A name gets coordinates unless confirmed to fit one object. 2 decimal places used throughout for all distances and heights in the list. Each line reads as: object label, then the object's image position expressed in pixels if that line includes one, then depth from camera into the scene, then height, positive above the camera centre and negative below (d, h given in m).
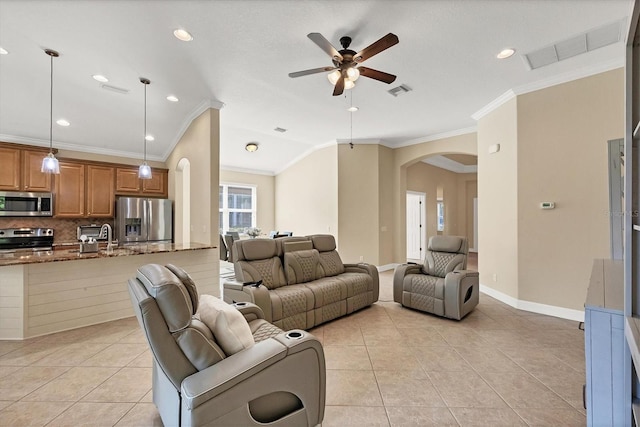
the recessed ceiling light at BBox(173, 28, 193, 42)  2.55 +1.73
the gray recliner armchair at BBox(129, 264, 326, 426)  1.26 -0.72
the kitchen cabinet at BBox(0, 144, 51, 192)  4.54 +0.81
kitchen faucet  3.73 -0.33
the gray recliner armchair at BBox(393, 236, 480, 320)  3.44 -0.85
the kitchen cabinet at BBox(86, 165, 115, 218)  5.21 +0.53
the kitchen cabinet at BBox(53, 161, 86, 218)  4.91 +0.51
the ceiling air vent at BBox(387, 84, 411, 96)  3.77 +1.78
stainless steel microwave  4.48 +0.26
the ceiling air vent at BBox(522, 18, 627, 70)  2.62 +1.77
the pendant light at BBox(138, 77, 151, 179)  3.61 +0.70
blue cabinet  1.42 -0.76
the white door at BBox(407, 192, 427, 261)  8.23 -0.25
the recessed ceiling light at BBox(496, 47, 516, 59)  2.92 +1.77
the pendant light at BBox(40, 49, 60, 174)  2.91 +0.60
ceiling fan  2.25 +1.44
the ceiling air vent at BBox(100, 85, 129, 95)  3.80 +1.81
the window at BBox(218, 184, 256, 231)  7.86 +0.34
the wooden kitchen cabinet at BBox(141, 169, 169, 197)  5.81 +0.75
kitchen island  2.89 -0.76
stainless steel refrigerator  5.32 -0.02
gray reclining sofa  2.97 -0.80
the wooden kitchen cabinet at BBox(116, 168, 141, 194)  5.52 +0.76
